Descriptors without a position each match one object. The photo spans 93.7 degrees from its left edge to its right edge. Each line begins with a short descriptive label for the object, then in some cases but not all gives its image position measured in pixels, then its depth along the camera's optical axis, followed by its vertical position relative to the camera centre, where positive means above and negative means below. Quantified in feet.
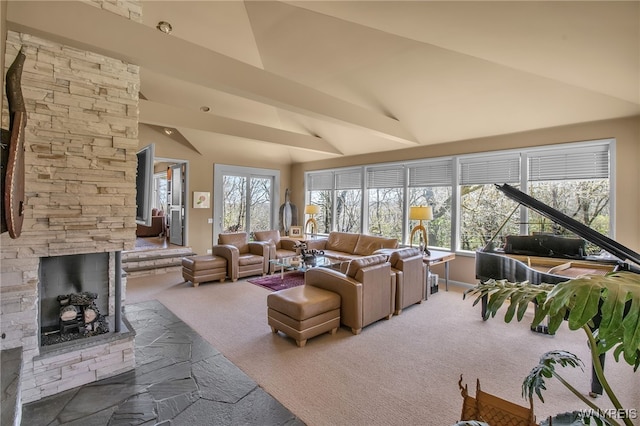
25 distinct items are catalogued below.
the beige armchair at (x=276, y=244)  21.94 -2.47
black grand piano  7.86 -1.72
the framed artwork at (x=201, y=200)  25.36 +1.10
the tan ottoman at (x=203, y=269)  18.24 -3.50
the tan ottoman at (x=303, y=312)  10.93 -3.75
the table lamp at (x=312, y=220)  27.27 -0.61
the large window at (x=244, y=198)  26.93 +1.40
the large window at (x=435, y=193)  20.40 +1.52
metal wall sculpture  4.75 +0.95
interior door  25.39 +1.06
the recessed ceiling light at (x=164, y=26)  12.12 +7.57
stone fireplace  7.79 +0.30
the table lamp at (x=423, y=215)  18.63 -0.02
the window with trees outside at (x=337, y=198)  26.30 +1.47
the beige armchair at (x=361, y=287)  11.91 -3.04
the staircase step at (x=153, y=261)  20.12 -3.44
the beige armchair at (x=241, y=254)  19.50 -2.86
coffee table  18.17 -3.11
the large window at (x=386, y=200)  23.13 +1.12
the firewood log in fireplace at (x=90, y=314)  9.13 -3.16
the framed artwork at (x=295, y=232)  28.01 -1.74
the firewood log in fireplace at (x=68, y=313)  8.92 -3.03
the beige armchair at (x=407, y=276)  14.16 -3.03
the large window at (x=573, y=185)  14.90 +1.66
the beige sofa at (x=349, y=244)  21.22 -2.33
